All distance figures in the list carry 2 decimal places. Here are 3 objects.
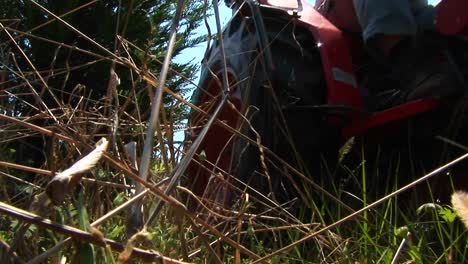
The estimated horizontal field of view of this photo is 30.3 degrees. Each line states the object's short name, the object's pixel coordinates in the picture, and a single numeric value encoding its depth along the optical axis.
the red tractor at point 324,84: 2.24
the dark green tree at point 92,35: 4.24
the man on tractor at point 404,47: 2.16
